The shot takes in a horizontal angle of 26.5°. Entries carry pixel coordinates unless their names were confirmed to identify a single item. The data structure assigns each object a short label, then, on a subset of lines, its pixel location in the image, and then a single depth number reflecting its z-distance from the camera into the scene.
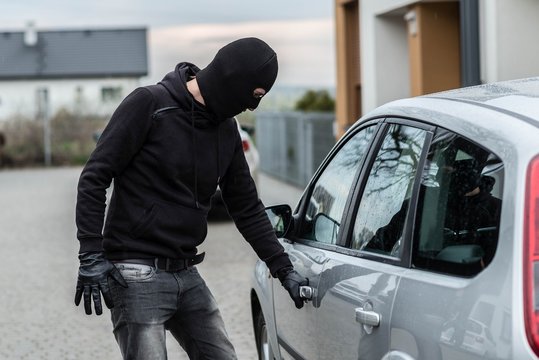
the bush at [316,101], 27.85
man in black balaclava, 4.25
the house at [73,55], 71.00
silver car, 2.90
